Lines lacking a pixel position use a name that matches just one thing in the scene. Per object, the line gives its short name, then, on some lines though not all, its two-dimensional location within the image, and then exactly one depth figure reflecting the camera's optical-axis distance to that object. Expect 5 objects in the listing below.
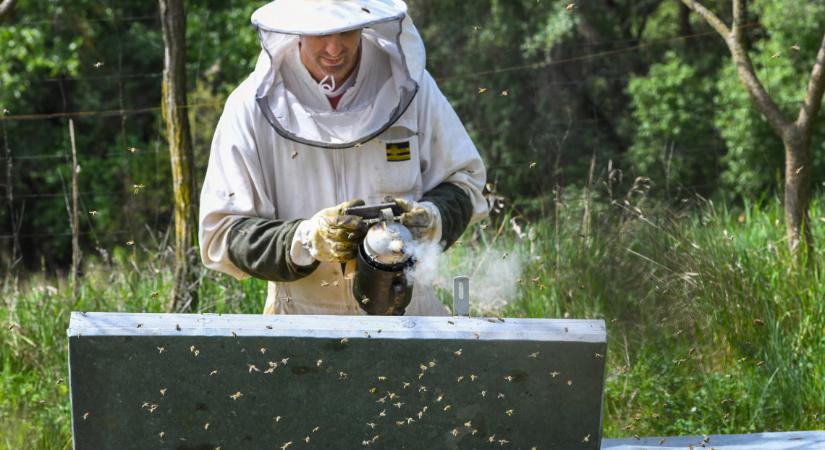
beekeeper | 5.70
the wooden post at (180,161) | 10.00
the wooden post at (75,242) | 9.89
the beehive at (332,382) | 4.59
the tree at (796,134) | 9.91
